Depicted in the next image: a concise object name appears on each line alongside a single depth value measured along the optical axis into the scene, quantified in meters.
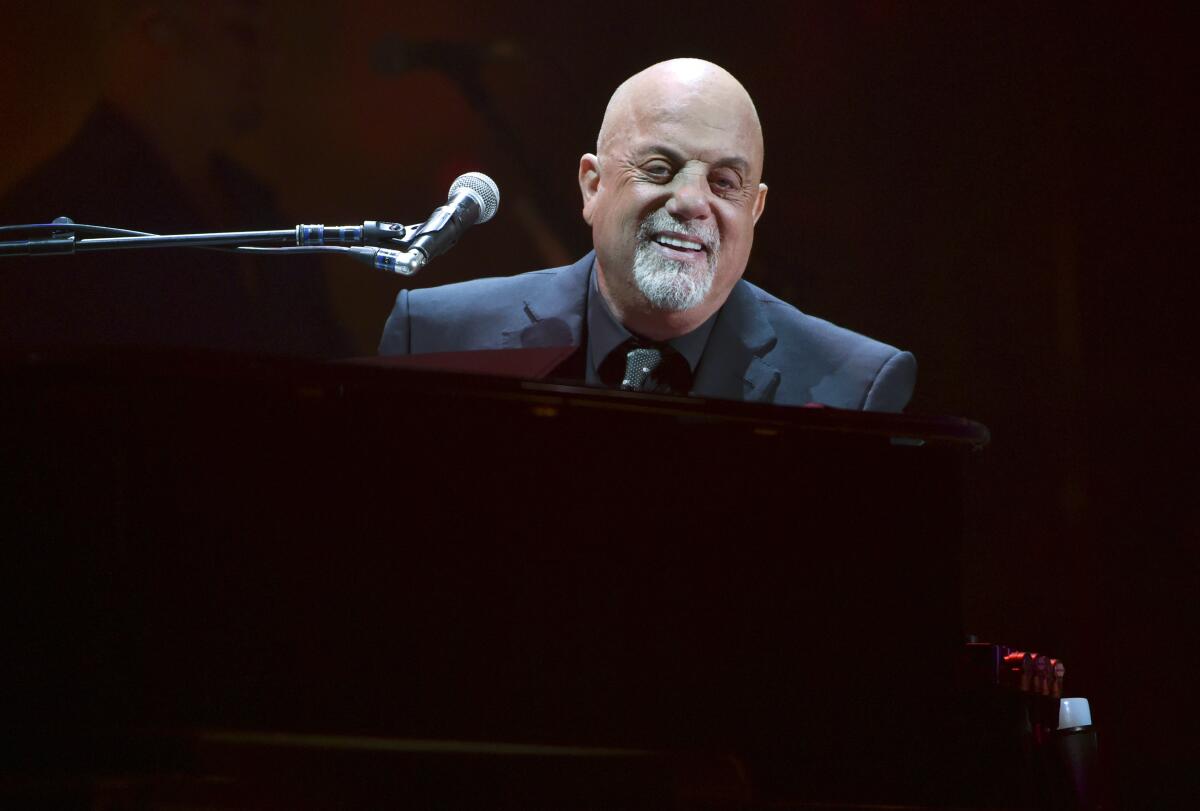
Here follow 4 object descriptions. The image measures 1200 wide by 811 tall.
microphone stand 10.02
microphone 10.03
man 10.39
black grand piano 8.12
